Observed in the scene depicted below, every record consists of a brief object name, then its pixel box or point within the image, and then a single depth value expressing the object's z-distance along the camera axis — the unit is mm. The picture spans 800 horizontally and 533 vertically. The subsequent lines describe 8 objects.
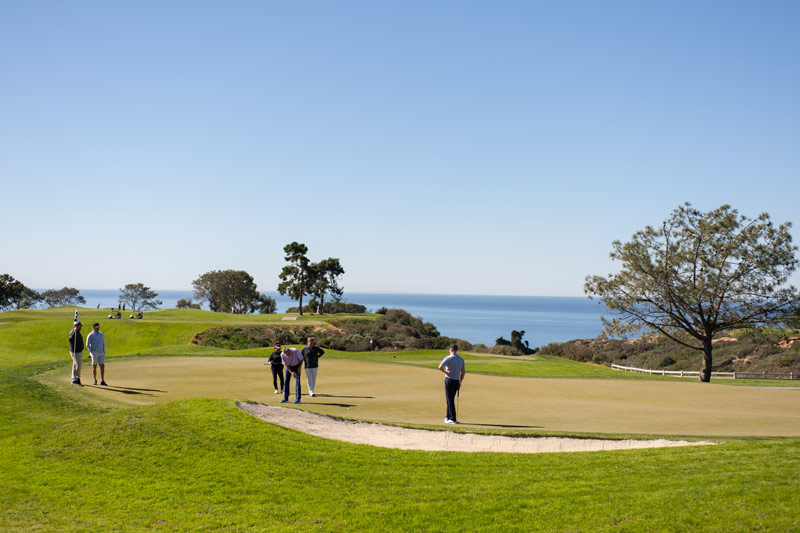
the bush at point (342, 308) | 102281
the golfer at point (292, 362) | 21109
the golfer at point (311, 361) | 22391
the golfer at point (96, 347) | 22812
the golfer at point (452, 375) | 17547
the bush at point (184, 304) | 132925
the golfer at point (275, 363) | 22280
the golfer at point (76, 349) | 22453
